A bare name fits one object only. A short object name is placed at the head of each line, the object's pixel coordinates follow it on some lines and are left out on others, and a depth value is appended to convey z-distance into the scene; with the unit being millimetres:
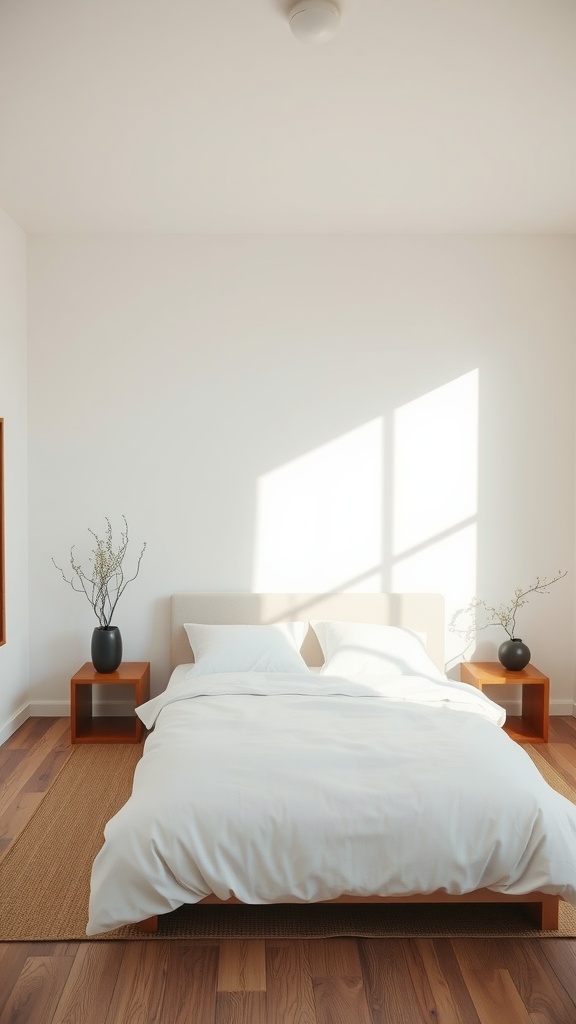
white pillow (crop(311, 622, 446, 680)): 4086
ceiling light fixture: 2381
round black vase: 4457
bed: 2459
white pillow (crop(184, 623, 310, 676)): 4145
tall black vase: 4355
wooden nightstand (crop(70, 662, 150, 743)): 4297
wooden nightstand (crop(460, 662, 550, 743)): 4359
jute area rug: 2559
